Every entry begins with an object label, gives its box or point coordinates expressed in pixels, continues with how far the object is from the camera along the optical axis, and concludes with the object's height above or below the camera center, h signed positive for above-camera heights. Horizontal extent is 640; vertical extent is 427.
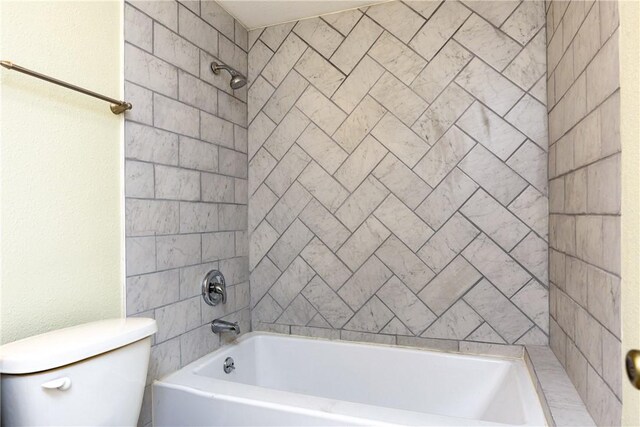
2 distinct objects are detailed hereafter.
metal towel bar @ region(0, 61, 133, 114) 1.04 +0.40
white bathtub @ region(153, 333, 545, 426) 1.35 -0.78
